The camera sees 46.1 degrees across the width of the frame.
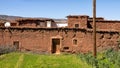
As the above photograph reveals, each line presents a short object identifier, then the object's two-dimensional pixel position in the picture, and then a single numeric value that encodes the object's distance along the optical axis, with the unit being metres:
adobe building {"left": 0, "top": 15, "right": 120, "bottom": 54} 16.04
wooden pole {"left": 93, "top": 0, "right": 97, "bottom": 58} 12.55
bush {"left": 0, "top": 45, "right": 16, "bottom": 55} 15.00
